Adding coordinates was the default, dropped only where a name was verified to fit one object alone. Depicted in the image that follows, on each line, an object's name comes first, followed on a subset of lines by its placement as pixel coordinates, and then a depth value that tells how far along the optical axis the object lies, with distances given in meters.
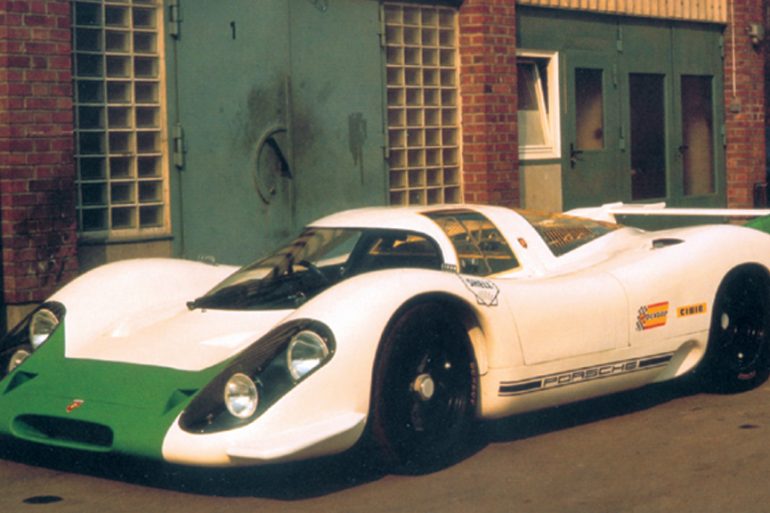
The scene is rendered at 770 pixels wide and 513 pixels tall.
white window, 14.05
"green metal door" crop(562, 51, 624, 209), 14.41
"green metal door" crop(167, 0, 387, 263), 10.62
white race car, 5.57
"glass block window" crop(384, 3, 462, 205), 12.47
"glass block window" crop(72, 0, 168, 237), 10.04
